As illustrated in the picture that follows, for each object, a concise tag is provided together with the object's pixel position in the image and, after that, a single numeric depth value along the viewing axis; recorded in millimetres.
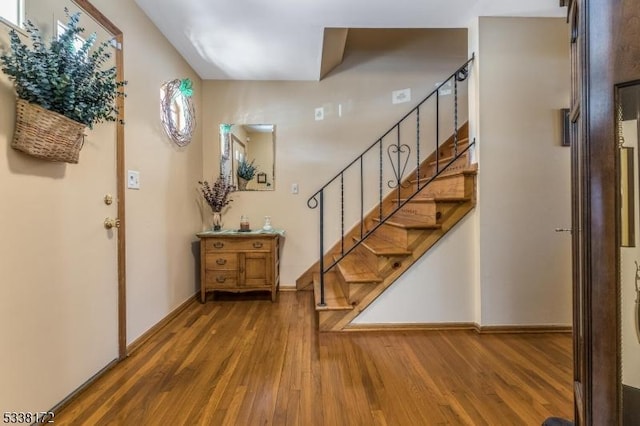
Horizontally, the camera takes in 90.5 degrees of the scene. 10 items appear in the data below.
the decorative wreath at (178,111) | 2752
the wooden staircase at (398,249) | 2506
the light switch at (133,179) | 2164
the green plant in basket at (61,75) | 1275
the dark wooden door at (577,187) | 871
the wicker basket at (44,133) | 1301
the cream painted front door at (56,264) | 1309
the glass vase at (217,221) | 3516
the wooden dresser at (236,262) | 3227
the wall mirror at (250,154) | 3752
